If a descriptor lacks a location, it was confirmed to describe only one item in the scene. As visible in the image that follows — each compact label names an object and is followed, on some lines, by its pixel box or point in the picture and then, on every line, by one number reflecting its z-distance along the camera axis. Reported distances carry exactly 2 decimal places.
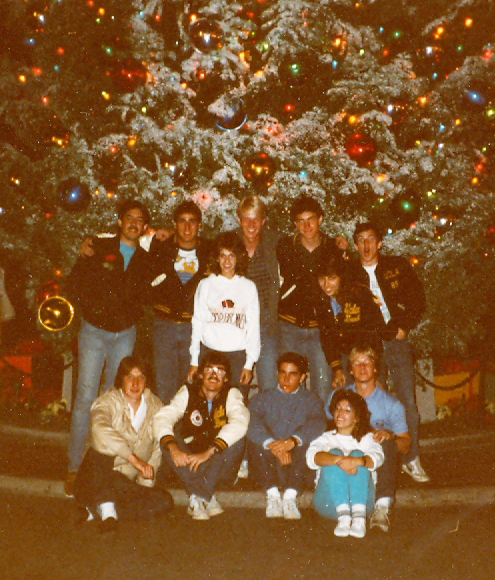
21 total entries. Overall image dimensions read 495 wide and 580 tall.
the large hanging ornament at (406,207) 7.75
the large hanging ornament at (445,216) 8.52
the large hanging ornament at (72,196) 7.53
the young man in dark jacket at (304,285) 6.15
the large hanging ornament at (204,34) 7.66
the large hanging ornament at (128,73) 7.93
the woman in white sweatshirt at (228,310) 6.00
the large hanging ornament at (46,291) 8.17
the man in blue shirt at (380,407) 5.57
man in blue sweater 5.68
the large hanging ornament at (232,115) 7.88
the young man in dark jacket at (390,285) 6.13
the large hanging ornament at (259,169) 7.65
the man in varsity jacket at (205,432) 5.64
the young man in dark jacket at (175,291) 6.14
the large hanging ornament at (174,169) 8.27
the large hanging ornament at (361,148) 7.66
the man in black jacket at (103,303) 5.95
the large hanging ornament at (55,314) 7.84
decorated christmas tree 8.22
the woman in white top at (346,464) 5.18
